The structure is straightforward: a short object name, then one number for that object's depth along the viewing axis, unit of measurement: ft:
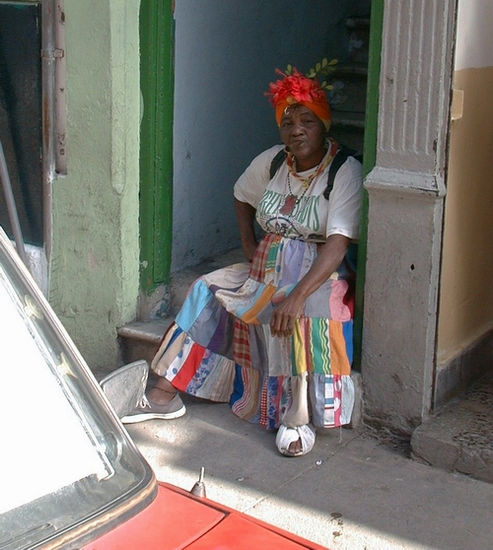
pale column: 13.00
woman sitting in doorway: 13.98
